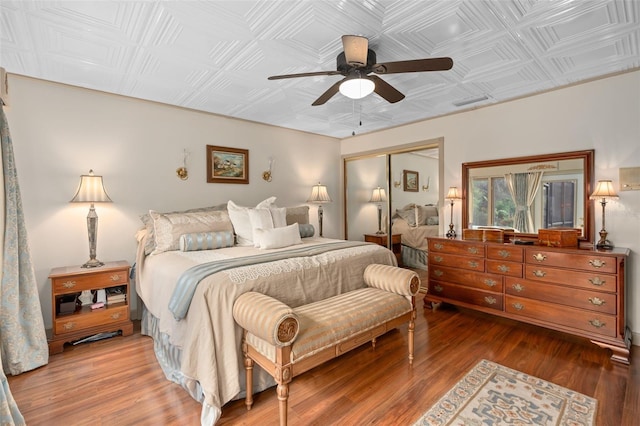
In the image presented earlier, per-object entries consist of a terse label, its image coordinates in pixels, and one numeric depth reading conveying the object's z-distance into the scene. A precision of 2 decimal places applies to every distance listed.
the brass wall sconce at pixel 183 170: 3.67
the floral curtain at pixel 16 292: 2.25
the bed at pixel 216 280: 1.85
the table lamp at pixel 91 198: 2.87
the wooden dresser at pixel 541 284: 2.45
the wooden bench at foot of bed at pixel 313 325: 1.63
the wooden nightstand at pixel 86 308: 2.59
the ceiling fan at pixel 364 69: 1.88
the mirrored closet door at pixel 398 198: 4.31
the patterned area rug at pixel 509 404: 1.76
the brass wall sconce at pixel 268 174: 4.48
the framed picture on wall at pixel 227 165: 3.94
